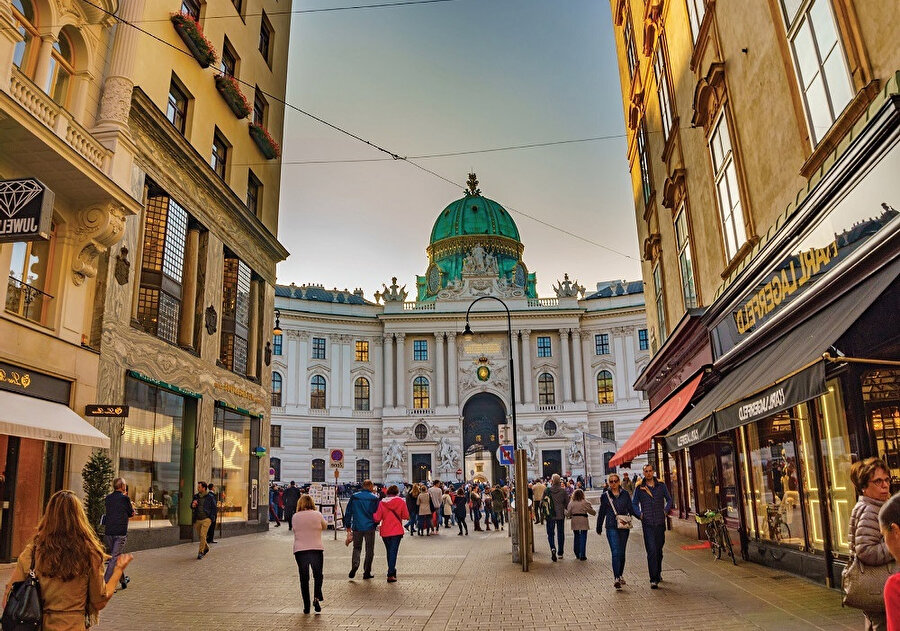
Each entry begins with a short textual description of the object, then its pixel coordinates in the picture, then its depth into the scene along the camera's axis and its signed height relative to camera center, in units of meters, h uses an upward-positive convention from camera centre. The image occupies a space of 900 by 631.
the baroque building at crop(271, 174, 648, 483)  61.22 +8.51
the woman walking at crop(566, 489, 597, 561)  15.59 -0.82
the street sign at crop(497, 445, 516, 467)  20.52 +0.58
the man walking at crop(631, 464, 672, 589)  11.35 -0.67
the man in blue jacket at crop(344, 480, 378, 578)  13.44 -0.80
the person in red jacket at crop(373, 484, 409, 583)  13.27 -0.78
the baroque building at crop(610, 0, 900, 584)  7.92 +3.02
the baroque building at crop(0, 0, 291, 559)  14.65 +6.34
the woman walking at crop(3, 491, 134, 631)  4.56 -0.51
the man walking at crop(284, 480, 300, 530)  30.18 -0.78
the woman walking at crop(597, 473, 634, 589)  11.59 -0.69
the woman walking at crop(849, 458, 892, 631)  4.66 -0.35
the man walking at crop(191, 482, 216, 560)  17.86 -0.60
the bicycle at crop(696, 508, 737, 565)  14.15 -1.21
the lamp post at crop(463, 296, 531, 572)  14.37 -0.56
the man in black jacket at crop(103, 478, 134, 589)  12.17 -0.61
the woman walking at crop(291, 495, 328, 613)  9.88 -0.88
